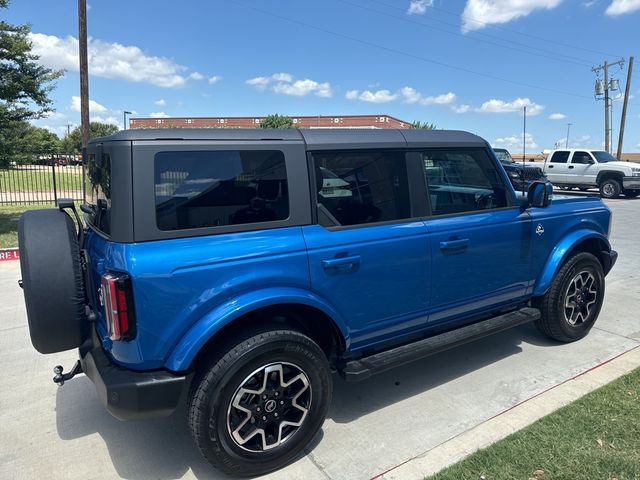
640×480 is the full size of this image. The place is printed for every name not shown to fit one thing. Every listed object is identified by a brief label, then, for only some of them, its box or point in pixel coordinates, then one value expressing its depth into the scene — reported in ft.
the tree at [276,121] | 188.73
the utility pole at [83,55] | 39.68
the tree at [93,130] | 162.30
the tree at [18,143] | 32.13
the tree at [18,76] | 31.04
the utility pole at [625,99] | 107.71
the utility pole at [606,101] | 108.88
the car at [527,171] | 55.11
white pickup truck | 62.34
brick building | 191.72
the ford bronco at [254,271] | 7.71
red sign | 25.85
